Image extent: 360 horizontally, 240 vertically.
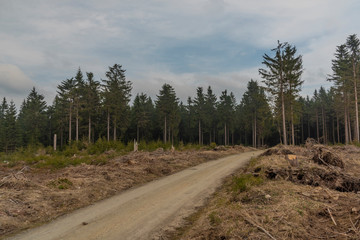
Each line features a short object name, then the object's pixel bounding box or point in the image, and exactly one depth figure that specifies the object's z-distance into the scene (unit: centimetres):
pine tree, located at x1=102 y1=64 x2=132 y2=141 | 4241
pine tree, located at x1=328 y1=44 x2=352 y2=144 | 3267
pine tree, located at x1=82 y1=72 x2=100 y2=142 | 4484
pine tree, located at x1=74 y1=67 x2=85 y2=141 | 4222
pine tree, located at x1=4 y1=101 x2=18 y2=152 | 4972
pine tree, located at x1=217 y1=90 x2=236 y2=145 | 5603
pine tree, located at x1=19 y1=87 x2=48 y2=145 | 5353
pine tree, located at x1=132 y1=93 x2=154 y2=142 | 5456
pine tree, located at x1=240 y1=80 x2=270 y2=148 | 5176
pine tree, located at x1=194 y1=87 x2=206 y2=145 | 5744
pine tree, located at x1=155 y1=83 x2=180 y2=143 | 5134
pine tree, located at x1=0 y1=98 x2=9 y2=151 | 4938
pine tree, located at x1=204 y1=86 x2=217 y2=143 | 5991
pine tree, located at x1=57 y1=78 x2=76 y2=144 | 4206
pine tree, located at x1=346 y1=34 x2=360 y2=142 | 3089
